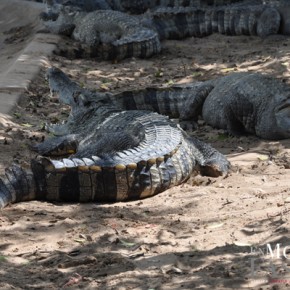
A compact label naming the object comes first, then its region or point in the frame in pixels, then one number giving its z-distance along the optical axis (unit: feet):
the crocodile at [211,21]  43.83
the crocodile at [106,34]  39.63
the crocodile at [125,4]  52.75
